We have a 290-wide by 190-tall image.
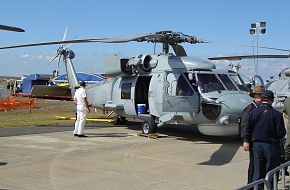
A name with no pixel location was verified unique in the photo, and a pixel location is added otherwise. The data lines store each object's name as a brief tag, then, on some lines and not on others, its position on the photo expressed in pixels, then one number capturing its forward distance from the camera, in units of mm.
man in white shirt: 13207
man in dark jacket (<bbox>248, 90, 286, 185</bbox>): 6160
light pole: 27516
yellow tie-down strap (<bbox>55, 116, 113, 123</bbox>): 18930
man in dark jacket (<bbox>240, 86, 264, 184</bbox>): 6355
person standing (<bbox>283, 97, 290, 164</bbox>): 7297
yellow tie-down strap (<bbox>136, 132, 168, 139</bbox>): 13414
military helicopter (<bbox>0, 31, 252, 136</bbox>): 12203
